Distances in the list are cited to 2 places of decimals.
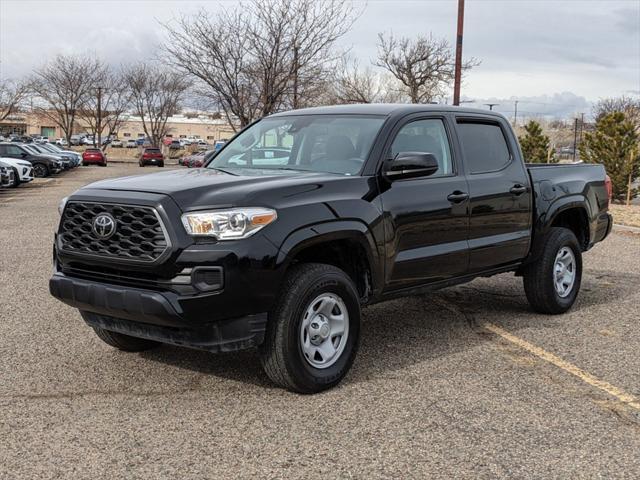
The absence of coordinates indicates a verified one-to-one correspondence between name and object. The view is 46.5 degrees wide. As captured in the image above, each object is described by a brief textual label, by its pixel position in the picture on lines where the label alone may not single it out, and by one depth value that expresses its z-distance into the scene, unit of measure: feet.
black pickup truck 13.89
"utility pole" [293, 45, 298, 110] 67.97
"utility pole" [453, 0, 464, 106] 63.52
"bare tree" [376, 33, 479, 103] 143.64
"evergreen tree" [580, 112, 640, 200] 74.08
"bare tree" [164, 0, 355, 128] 69.31
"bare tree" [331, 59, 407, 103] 139.43
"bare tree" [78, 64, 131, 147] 203.41
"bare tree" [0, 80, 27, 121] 176.14
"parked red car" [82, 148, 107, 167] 168.86
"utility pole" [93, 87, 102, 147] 205.47
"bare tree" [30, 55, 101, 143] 192.80
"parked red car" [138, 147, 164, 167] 165.17
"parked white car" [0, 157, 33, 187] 84.28
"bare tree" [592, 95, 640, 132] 227.40
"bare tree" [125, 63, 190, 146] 212.84
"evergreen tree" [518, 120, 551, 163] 94.17
